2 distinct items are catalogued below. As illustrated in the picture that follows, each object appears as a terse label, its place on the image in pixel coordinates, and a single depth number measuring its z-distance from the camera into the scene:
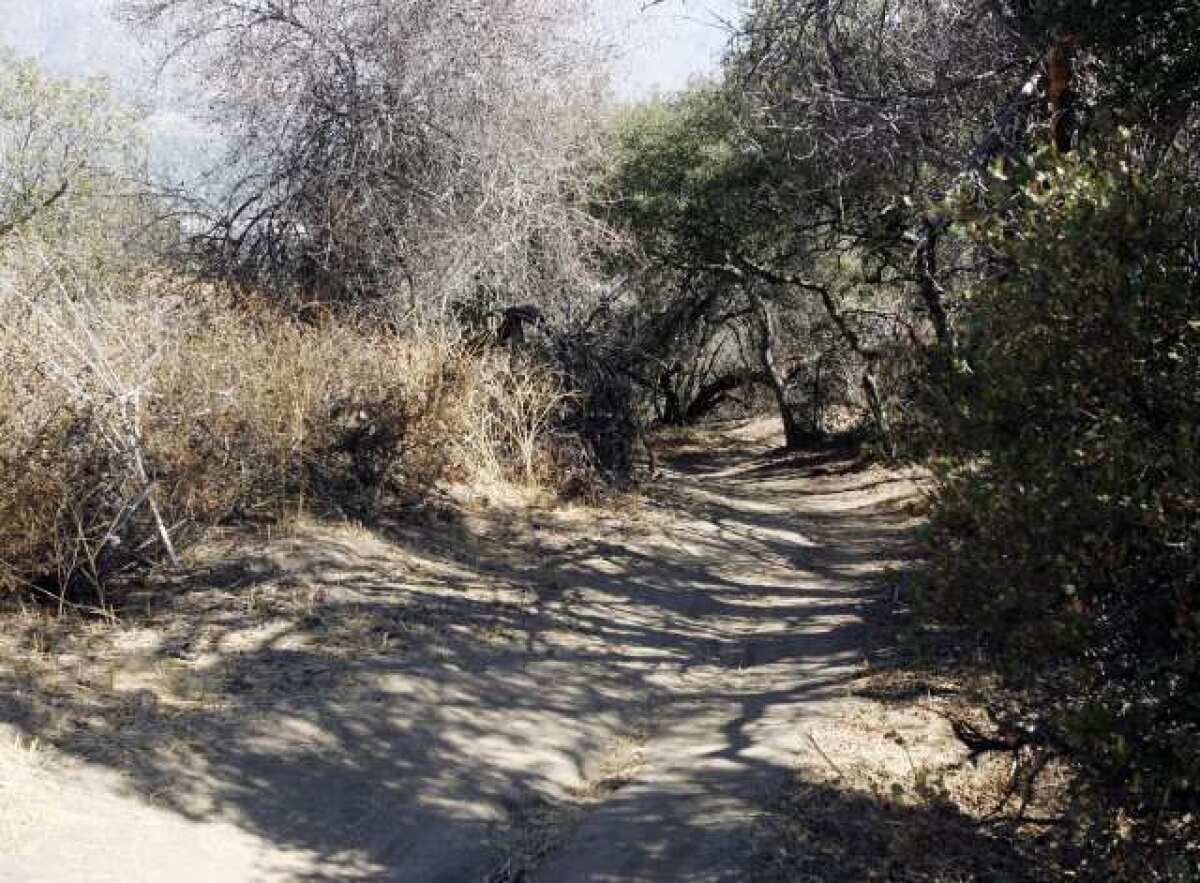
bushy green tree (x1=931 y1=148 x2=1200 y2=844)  4.07
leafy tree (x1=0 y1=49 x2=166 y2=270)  22.42
